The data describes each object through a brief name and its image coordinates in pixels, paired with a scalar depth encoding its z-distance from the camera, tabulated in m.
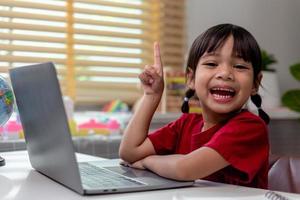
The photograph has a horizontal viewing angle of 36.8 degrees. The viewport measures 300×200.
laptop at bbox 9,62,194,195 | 0.71
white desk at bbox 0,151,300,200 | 0.72
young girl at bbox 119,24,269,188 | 0.86
